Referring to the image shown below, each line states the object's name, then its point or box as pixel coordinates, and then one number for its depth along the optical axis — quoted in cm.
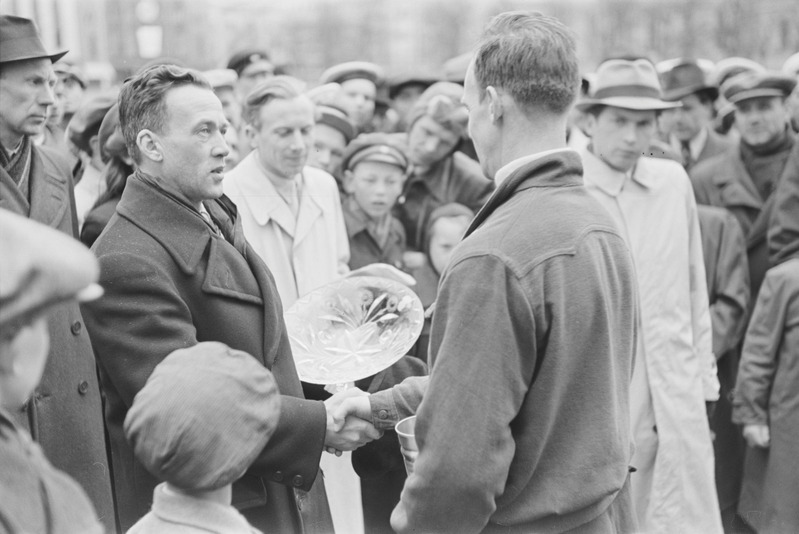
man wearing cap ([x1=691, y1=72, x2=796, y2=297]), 625
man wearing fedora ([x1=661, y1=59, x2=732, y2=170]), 751
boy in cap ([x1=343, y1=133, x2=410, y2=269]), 561
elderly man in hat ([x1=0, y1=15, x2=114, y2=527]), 345
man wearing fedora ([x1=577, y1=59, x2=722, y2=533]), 461
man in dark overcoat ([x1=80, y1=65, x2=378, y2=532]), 285
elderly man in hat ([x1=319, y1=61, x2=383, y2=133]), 791
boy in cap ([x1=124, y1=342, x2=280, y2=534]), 180
